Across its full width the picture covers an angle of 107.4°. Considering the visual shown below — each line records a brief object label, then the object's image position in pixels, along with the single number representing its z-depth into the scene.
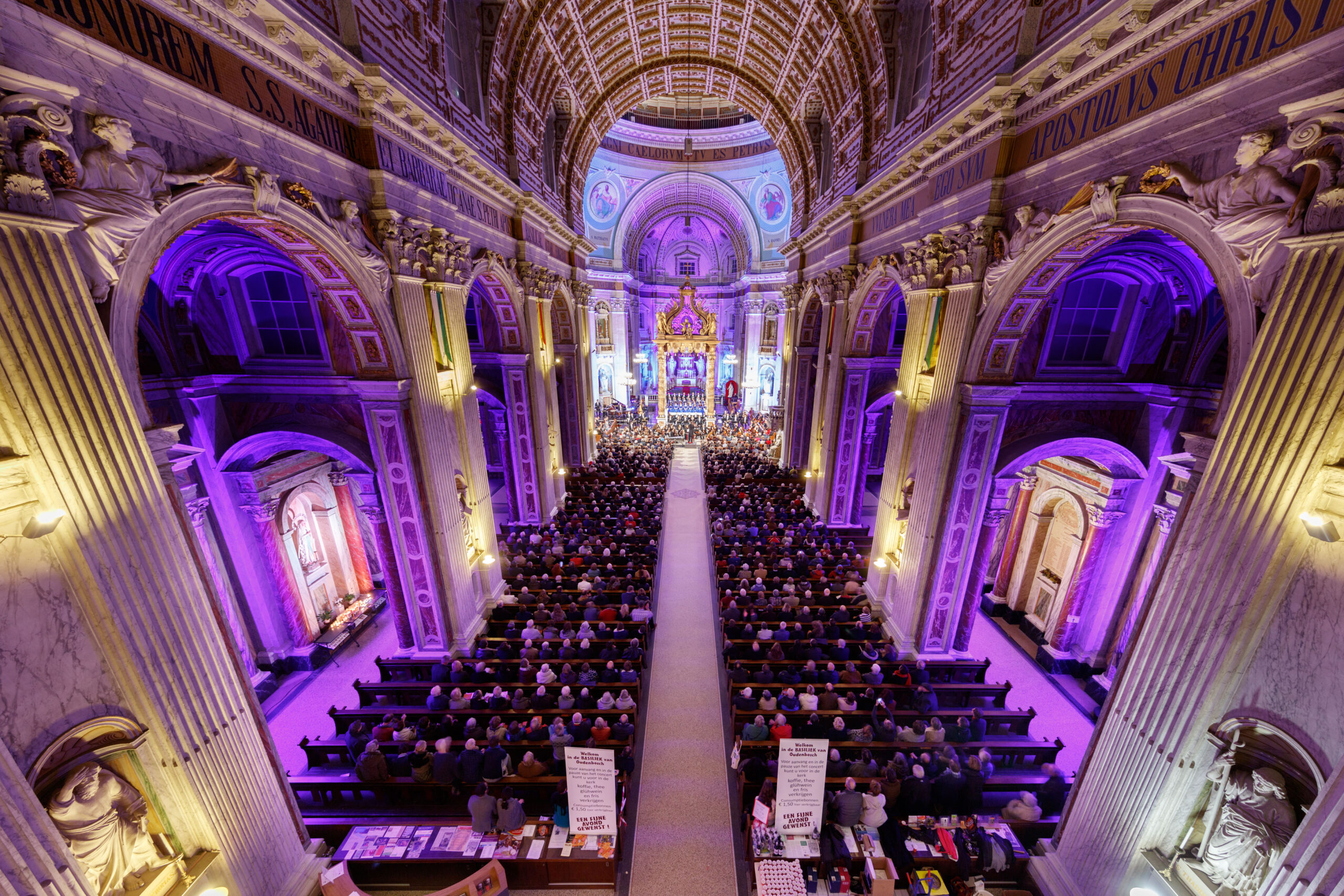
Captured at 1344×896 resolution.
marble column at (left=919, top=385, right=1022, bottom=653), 8.17
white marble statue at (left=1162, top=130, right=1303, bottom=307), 3.80
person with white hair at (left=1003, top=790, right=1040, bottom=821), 6.41
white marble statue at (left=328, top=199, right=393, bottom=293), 6.71
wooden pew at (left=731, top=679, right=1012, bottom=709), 8.55
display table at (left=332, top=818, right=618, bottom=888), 6.12
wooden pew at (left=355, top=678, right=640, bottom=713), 8.52
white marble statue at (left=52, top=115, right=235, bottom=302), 3.70
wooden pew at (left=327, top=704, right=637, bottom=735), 8.04
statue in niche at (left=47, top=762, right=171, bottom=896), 3.56
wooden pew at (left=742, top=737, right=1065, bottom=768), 7.41
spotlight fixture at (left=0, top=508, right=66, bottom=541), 3.36
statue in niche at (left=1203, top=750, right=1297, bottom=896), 3.86
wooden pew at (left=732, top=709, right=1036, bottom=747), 7.89
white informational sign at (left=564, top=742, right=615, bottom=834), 5.90
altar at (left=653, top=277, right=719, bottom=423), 28.61
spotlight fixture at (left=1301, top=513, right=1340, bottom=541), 3.51
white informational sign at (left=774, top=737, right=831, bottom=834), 5.92
